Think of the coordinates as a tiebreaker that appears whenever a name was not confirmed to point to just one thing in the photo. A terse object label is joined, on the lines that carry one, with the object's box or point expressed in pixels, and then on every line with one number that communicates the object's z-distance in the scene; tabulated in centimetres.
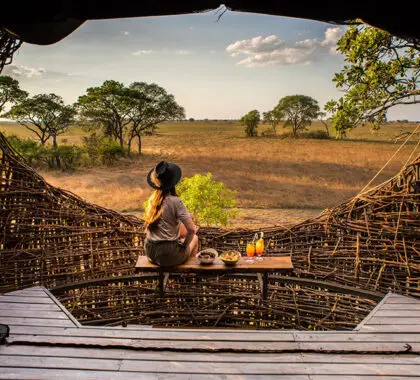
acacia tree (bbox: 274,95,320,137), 4338
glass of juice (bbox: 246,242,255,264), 393
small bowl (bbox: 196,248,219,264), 370
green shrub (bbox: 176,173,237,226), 869
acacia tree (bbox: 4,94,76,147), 2612
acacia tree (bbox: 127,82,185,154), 3062
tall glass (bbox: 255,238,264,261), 393
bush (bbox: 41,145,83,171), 2538
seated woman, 365
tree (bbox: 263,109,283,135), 4475
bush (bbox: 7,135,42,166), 2272
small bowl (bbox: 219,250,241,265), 363
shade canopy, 239
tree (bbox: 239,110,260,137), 4384
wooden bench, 361
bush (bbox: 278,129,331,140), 4372
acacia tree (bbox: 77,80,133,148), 2923
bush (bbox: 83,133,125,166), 2753
